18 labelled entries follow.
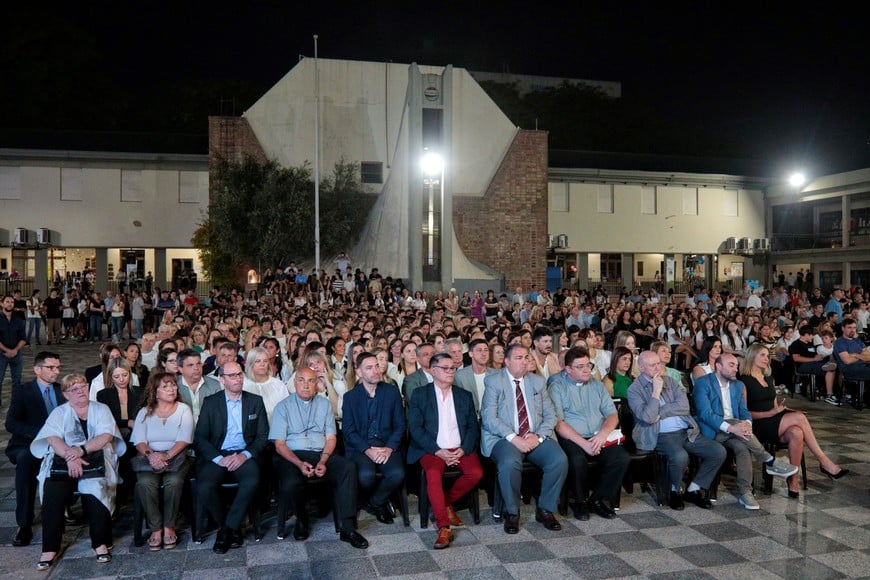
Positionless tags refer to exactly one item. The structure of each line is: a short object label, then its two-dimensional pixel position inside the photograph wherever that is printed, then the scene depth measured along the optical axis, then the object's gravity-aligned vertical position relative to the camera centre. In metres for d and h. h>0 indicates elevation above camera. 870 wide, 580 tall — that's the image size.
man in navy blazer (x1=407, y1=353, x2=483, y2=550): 5.57 -1.14
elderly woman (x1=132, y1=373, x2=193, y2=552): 5.08 -1.20
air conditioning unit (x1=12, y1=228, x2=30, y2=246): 25.97 +2.13
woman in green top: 6.96 -0.82
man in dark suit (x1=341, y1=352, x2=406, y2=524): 5.67 -1.11
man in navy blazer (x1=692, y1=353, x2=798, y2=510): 5.97 -1.15
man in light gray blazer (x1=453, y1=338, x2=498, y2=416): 6.67 -0.79
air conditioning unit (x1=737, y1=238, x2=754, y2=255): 33.12 +2.21
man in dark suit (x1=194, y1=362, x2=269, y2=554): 5.14 -1.21
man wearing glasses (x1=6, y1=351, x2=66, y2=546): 5.16 -1.02
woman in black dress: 6.29 -1.17
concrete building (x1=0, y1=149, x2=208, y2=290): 26.98 +3.30
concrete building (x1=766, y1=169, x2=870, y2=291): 29.50 +3.01
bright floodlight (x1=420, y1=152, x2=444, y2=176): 24.81 +4.61
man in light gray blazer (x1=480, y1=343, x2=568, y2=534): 5.55 -1.15
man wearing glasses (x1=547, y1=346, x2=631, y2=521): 5.75 -1.18
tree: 24.75 +2.77
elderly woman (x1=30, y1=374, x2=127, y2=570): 4.82 -1.22
